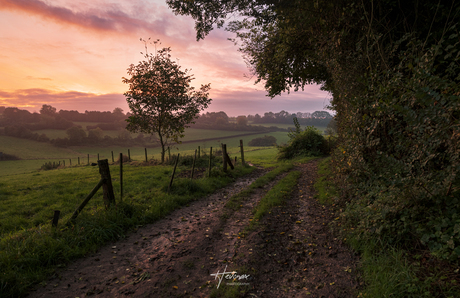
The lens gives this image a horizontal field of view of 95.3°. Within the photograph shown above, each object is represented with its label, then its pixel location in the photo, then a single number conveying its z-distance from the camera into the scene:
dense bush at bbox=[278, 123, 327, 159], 26.06
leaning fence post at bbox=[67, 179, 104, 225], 6.29
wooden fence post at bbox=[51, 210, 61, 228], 5.97
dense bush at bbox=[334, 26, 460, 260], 3.72
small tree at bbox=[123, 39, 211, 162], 24.14
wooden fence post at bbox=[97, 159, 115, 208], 7.11
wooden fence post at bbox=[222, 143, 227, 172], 14.93
